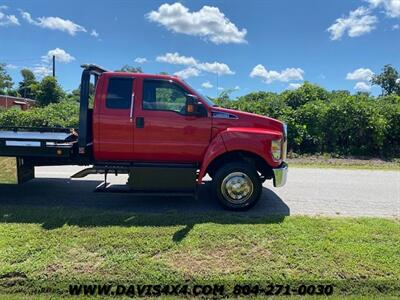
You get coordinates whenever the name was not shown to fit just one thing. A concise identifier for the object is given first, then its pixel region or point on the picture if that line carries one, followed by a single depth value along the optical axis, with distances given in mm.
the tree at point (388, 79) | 46344
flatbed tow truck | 6129
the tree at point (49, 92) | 40344
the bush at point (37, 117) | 15195
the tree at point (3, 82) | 59738
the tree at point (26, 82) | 69125
